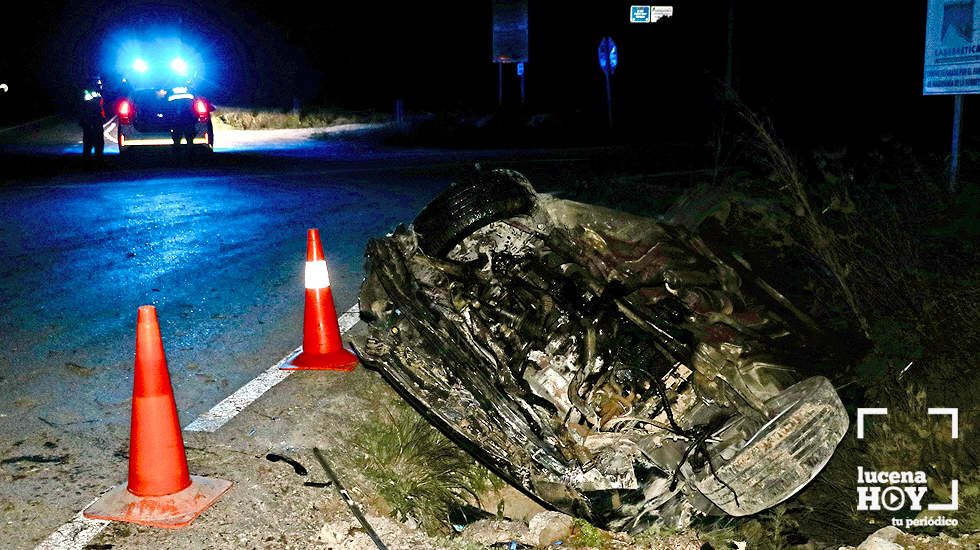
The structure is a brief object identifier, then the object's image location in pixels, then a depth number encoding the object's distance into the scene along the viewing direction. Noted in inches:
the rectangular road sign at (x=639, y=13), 1396.4
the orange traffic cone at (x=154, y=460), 156.9
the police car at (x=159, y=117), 750.5
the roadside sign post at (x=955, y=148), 273.3
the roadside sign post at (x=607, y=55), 1043.1
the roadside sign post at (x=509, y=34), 1187.3
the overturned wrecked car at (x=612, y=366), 146.6
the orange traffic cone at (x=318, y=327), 233.1
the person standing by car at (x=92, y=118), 748.0
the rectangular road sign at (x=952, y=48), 275.0
